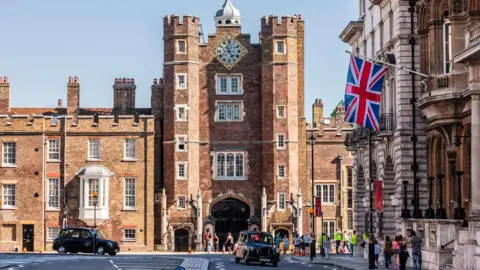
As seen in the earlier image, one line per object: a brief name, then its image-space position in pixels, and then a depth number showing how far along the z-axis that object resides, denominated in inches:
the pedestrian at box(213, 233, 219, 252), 3470.0
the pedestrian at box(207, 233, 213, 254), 3355.3
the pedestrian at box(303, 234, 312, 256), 2856.8
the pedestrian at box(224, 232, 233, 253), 3307.6
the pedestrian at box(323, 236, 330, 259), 2554.1
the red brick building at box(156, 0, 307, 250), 3565.5
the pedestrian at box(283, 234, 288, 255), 3076.3
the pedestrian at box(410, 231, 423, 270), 1611.7
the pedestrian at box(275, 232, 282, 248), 2919.8
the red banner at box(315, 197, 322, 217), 2665.8
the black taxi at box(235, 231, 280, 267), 2021.4
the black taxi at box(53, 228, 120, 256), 2556.6
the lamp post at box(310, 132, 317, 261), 2348.2
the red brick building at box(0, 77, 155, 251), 3457.2
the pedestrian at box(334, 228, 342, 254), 2985.0
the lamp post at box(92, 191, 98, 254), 3289.9
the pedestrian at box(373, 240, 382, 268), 1996.8
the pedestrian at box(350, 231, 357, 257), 2500.0
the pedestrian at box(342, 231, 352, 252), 3442.4
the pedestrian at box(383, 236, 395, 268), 1857.8
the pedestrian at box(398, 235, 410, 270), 1688.0
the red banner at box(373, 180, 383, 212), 1994.3
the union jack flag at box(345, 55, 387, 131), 1815.9
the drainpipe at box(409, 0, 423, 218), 1963.3
